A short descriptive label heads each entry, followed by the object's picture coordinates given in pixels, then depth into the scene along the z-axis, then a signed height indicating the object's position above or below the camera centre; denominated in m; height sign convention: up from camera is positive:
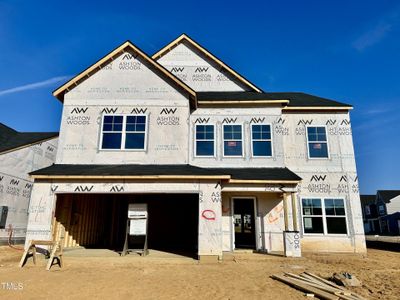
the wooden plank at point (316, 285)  6.44 -1.75
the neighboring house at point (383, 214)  43.28 +0.43
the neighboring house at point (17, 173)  16.42 +2.50
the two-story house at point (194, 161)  11.11 +2.62
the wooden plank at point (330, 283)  6.22 -1.74
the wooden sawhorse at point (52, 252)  9.50 -1.31
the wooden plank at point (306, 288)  6.13 -1.79
